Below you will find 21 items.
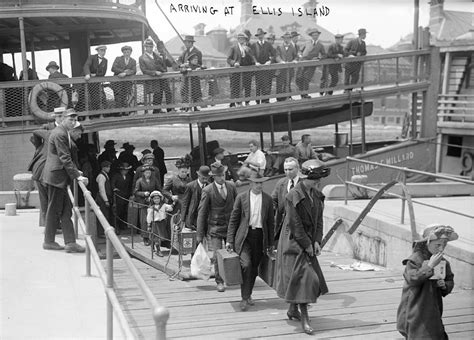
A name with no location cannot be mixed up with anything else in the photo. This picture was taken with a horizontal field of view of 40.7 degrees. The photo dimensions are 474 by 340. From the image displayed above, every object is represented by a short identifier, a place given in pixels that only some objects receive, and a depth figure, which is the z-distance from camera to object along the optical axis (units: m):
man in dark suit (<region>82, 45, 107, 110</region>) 12.97
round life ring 12.10
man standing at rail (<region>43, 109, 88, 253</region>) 7.10
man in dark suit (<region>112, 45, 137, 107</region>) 13.24
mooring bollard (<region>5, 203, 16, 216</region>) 9.62
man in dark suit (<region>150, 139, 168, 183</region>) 14.87
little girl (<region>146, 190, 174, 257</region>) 10.98
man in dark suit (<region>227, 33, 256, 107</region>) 14.55
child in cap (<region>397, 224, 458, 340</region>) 4.89
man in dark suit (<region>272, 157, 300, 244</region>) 6.84
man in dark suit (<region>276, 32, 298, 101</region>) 15.20
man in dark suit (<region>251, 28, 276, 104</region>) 14.92
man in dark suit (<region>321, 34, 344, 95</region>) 15.62
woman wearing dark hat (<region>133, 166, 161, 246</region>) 11.18
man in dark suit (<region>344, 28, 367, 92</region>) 16.06
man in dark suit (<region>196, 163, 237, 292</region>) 7.81
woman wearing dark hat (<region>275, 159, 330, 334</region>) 6.02
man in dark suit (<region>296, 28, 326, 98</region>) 15.46
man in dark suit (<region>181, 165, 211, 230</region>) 8.55
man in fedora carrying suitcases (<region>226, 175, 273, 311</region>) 6.88
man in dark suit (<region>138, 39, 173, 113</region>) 13.53
